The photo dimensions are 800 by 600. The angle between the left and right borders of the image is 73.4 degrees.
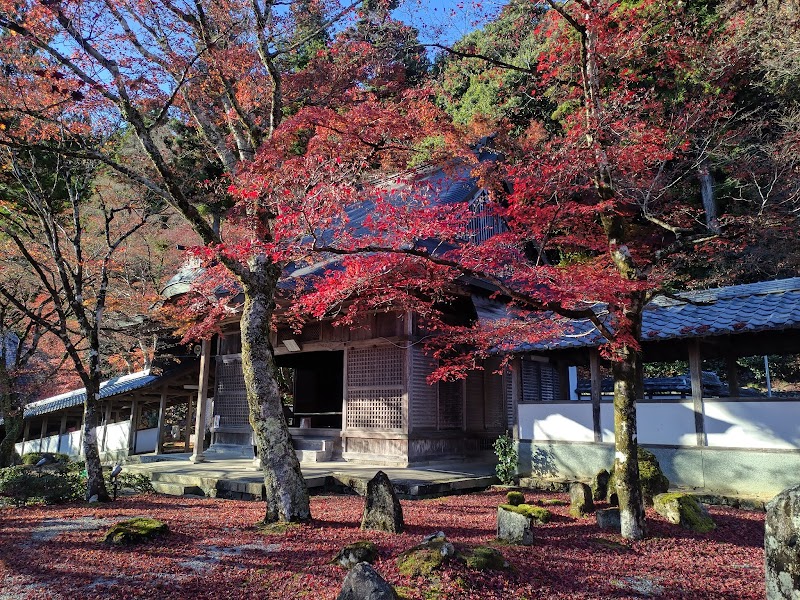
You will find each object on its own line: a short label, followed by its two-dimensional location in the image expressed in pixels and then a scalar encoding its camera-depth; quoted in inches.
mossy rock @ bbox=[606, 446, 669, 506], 329.1
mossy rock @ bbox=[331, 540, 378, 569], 207.2
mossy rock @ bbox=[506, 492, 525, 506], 335.2
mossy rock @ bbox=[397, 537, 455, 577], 188.4
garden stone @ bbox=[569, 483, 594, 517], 307.7
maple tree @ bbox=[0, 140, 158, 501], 383.6
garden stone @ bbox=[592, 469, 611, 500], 354.3
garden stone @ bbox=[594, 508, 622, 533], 270.5
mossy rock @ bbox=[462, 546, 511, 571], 191.9
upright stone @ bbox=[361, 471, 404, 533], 261.9
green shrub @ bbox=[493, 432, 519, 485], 450.3
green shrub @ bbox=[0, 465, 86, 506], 387.9
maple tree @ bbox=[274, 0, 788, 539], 260.8
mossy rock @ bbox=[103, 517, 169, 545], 247.1
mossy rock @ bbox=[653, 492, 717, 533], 277.2
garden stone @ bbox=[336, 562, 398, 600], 153.2
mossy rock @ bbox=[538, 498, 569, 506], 345.7
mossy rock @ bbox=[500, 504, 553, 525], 289.1
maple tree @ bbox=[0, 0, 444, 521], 287.4
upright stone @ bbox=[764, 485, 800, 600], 100.3
